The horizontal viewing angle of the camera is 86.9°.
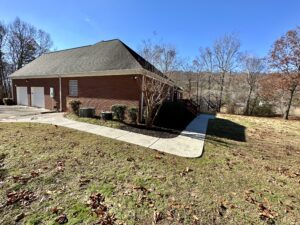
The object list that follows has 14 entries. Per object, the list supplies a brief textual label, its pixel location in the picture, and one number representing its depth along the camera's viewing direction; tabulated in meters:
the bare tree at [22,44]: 27.27
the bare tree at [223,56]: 25.56
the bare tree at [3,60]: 26.08
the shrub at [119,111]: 9.05
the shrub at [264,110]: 20.14
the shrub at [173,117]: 9.24
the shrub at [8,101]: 16.48
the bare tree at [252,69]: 23.08
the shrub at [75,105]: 10.59
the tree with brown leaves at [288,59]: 16.67
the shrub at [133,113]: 8.86
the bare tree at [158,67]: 8.11
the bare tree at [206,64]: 26.36
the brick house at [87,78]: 9.57
